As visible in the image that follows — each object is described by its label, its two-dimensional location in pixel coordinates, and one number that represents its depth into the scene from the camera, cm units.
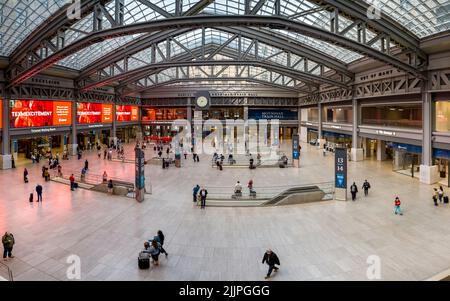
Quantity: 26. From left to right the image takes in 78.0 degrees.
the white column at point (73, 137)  3969
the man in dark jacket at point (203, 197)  1744
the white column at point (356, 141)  3572
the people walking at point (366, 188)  2000
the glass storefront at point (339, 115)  4047
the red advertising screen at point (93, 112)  4185
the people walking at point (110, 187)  2073
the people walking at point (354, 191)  1908
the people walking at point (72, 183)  2162
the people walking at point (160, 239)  1076
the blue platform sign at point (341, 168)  1919
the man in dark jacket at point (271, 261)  934
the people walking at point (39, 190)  1800
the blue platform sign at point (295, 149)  3108
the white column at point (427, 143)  2320
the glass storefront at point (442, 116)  2227
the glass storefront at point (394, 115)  2654
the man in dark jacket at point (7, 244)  1042
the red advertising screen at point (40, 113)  3117
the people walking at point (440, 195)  1792
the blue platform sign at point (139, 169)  1881
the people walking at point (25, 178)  2333
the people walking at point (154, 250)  1020
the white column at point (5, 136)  2934
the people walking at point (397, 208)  1574
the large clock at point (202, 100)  4481
